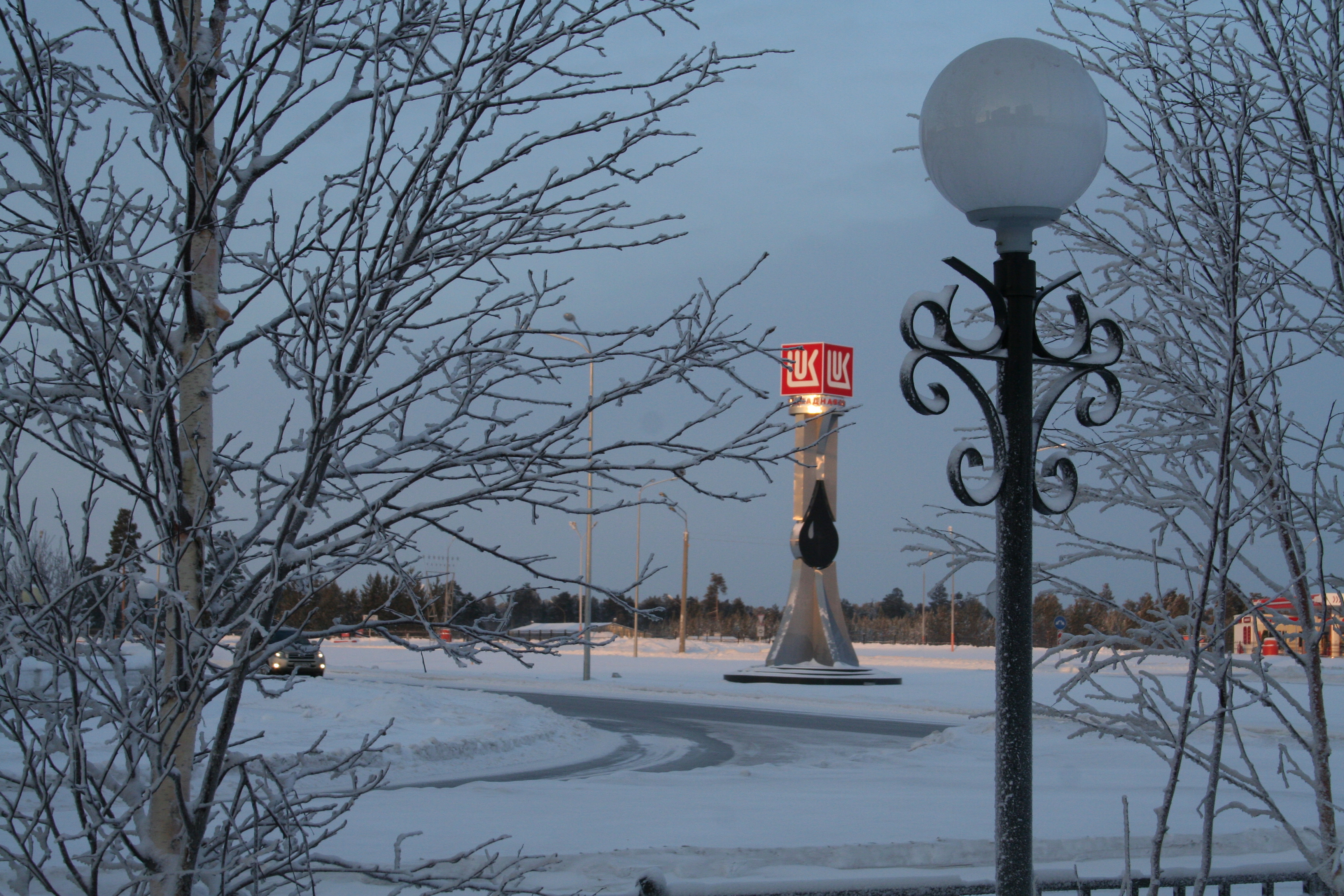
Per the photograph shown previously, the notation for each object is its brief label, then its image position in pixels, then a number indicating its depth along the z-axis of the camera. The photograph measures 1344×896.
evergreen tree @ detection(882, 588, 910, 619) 112.25
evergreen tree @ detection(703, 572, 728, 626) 107.00
